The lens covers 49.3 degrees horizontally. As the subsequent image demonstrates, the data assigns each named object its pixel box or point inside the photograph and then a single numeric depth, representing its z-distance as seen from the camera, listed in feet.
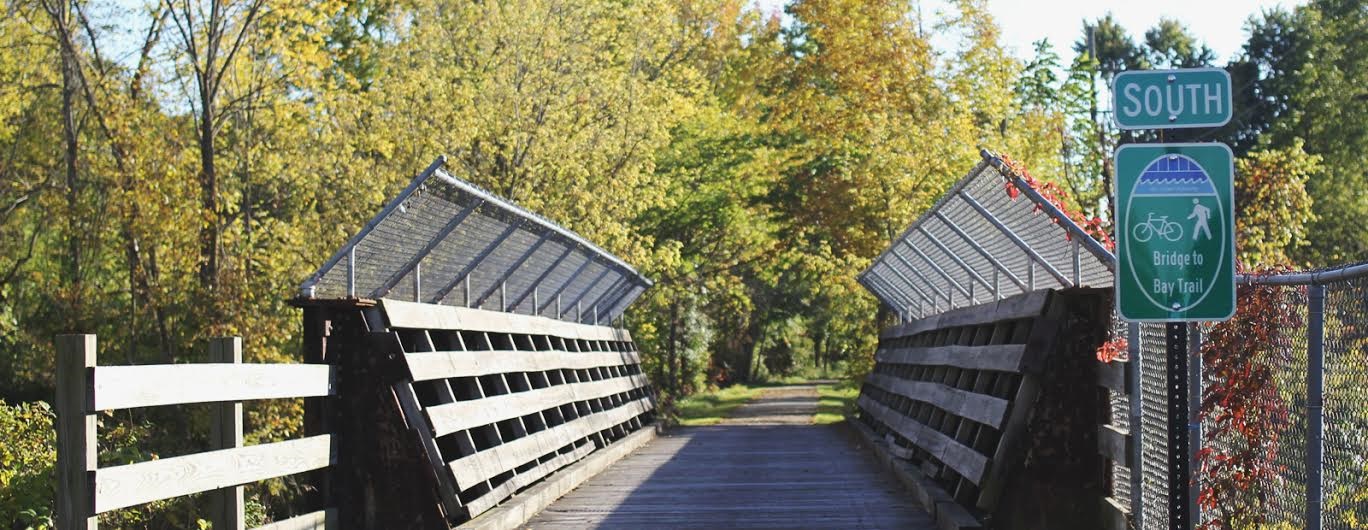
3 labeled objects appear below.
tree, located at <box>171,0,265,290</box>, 57.88
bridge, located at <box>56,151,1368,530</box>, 21.18
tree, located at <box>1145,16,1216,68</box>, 179.63
